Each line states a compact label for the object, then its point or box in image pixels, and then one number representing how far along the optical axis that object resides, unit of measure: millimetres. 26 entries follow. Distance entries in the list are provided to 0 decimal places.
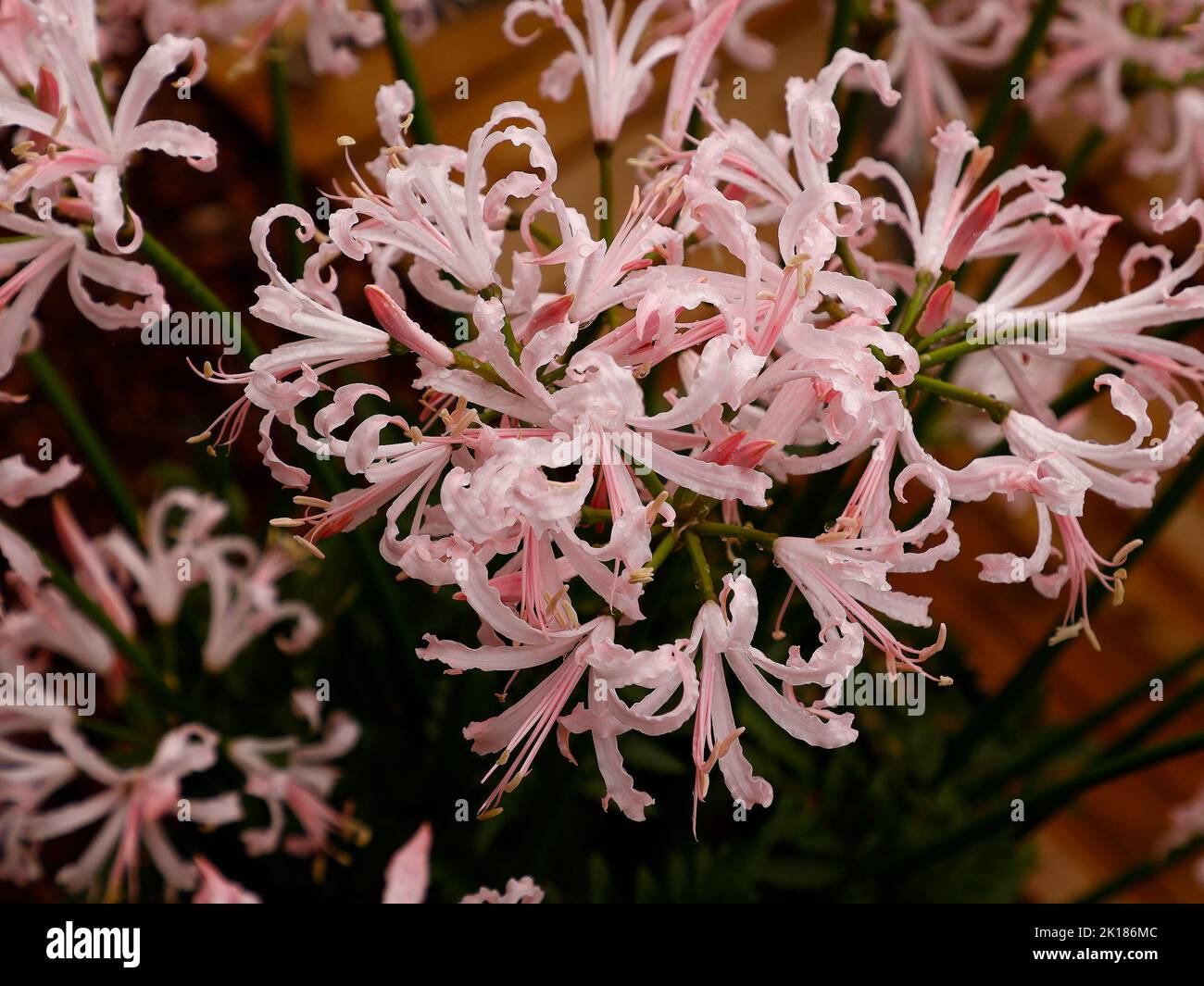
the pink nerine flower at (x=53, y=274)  485
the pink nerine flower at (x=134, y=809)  658
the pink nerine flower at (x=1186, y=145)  900
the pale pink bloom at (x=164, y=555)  783
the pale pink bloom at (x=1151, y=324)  463
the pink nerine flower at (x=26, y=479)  526
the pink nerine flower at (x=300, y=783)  735
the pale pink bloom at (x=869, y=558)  394
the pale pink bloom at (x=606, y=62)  528
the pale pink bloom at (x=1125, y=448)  425
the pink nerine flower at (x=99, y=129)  463
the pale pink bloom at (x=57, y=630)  731
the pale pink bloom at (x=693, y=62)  493
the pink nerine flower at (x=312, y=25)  628
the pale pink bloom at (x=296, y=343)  407
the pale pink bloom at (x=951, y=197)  474
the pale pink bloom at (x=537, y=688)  399
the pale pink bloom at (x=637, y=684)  379
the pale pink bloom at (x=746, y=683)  390
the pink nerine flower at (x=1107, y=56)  790
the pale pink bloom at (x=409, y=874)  417
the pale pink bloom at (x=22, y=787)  708
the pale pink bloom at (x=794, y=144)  440
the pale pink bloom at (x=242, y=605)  770
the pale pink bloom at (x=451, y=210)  404
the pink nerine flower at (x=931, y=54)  774
